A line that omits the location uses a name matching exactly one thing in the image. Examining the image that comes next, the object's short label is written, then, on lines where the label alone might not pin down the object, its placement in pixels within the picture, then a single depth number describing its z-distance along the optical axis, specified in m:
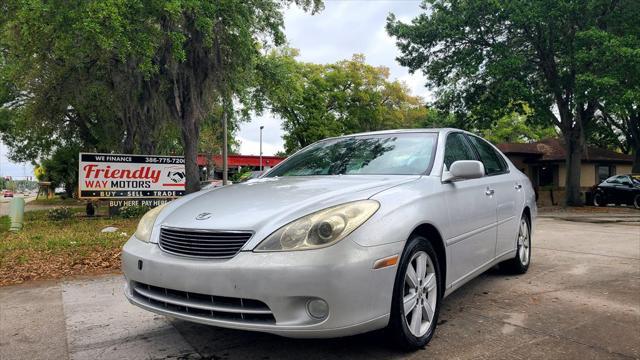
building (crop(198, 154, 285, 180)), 52.81
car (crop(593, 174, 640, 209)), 20.89
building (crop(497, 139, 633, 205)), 31.42
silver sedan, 2.60
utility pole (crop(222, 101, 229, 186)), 19.16
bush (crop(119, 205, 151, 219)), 13.38
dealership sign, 12.59
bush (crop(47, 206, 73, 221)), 13.55
